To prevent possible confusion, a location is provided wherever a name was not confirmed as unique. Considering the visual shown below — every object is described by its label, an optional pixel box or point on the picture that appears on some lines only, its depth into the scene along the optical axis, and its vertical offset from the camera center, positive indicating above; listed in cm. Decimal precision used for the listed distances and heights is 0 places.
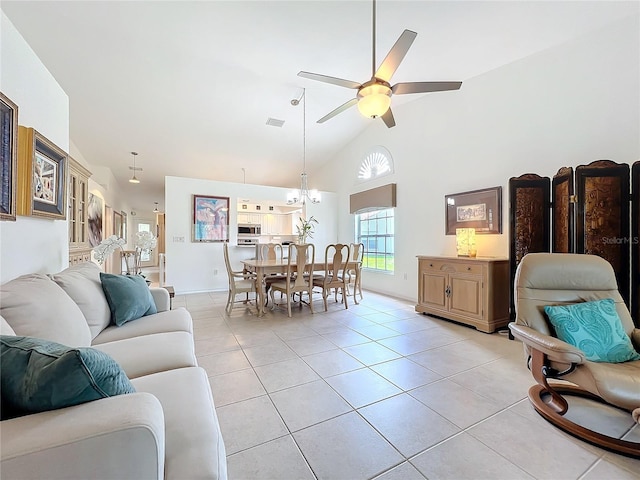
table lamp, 376 -3
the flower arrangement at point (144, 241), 350 +0
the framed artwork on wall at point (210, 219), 580 +49
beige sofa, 66 -53
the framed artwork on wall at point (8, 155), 150 +50
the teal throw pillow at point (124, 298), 205 -45
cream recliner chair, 144 -64
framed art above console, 372 +44
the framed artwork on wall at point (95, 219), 541 +47
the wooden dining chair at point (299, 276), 395 -54
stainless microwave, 685 +25
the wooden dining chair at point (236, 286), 396 -68
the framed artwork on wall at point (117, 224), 805 +54
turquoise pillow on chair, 174 -60
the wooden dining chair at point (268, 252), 533 -23
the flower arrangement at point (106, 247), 302 -7
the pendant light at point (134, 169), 612 +184
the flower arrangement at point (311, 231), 489 +25
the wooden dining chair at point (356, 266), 478 -45
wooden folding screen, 248 +21
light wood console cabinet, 331 -66
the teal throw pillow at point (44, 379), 76 -39
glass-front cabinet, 344 +37
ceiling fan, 228 +138
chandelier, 482 +99
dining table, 390 -44
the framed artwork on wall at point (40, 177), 176 +48
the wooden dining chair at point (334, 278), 431 -63
